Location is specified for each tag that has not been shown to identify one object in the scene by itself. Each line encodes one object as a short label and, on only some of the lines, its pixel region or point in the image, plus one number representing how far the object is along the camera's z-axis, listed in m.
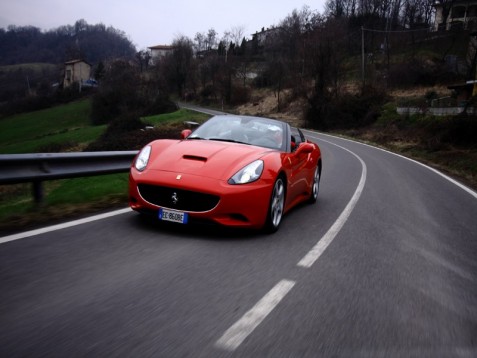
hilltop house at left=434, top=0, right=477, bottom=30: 75.31
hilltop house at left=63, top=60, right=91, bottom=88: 118.12
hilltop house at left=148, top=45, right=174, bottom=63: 172.88
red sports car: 5.02
